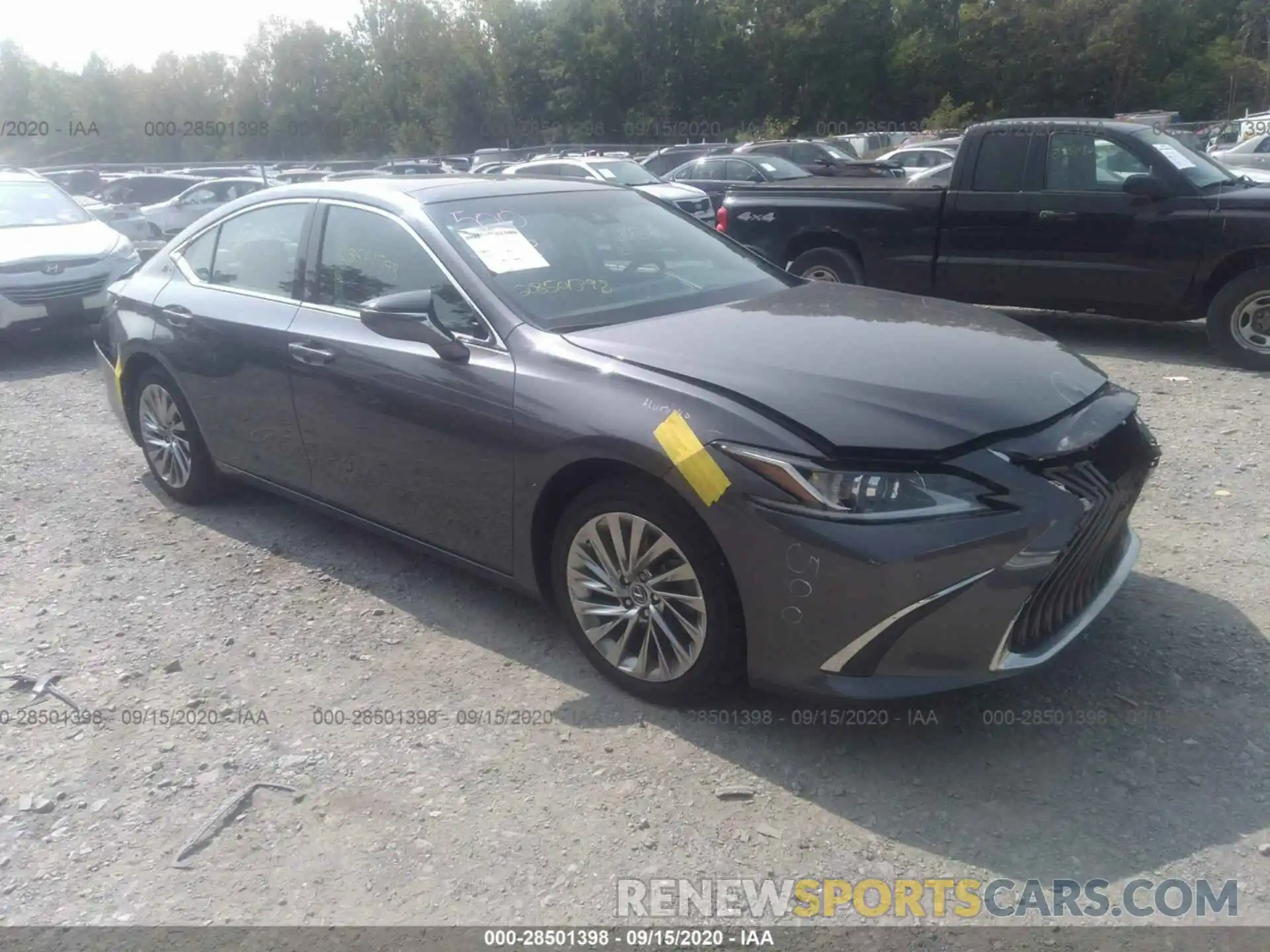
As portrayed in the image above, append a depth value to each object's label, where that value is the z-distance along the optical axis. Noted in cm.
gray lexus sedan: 299
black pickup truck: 763
